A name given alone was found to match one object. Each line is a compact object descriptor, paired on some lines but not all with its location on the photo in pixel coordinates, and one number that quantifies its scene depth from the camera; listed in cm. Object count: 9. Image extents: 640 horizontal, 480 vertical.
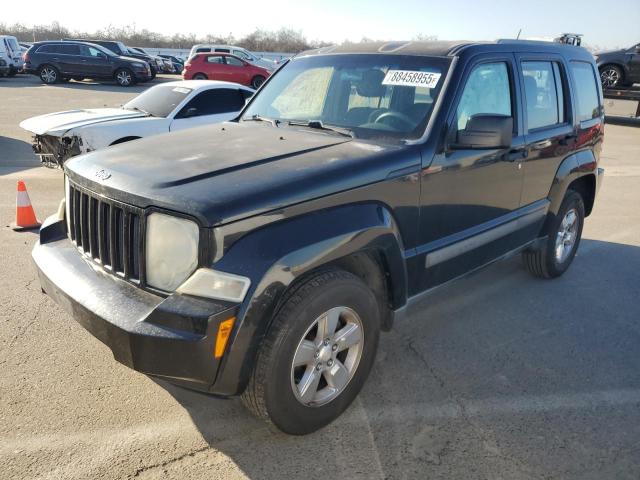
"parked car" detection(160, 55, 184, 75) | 3706
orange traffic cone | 554
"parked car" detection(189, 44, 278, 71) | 2643
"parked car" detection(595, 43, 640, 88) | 1688
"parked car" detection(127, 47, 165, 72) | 3462
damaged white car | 727
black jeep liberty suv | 224
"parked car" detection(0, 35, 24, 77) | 2543
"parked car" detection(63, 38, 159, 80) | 2755
